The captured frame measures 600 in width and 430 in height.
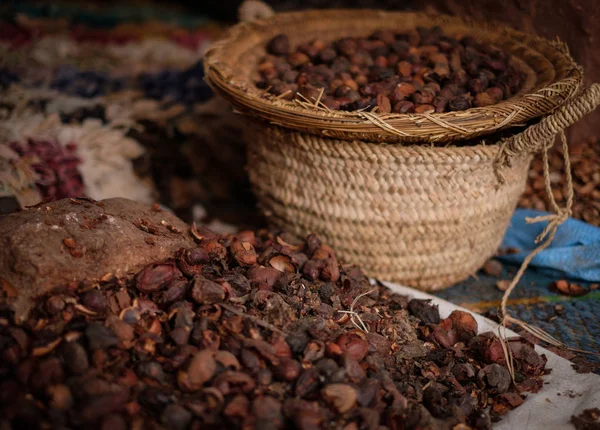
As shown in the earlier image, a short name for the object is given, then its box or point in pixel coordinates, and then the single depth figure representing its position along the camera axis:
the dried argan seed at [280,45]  0.81
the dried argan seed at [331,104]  0.67
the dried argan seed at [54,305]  0.54
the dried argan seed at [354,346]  0.57
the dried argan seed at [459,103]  0.67
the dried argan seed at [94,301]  0.55
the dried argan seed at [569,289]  0.76
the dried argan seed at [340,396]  0.52
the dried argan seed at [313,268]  0.65
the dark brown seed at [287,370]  0.53
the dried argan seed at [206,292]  0.57
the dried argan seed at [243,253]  0.63
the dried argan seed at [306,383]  0.53
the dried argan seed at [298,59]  0.79
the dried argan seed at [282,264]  0.65
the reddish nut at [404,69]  0.74
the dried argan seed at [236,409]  0.50
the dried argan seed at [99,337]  0.52
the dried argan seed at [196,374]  0.52
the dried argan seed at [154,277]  0.57
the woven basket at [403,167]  0.64
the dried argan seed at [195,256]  0.61
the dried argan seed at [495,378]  0.60
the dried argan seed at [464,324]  0.65
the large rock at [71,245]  0.56
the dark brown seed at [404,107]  0.67
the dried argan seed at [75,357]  0.51
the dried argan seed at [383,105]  0.67
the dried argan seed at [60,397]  0.49
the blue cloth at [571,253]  0.77
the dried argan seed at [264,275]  0.62
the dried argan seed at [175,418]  0.49
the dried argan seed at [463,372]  0.60
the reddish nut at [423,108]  0.67
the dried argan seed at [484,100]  0.69
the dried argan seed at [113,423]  0.48
